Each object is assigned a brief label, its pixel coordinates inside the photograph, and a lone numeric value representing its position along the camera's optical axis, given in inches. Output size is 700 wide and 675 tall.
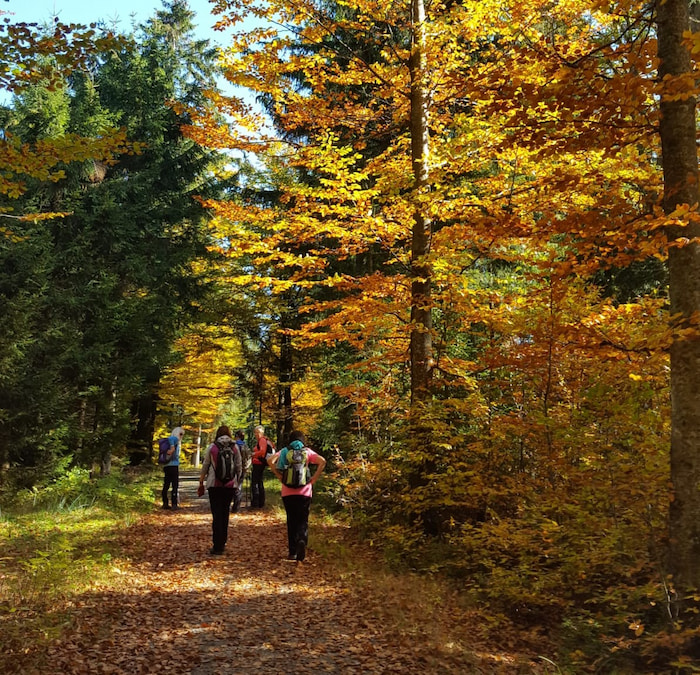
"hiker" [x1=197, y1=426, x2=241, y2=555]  323.0
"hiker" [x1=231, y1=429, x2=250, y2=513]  482.9
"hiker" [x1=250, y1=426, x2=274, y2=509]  483.8
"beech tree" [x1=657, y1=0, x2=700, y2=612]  173.6
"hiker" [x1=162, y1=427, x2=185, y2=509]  503.5
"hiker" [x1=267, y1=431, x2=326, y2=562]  311.4
